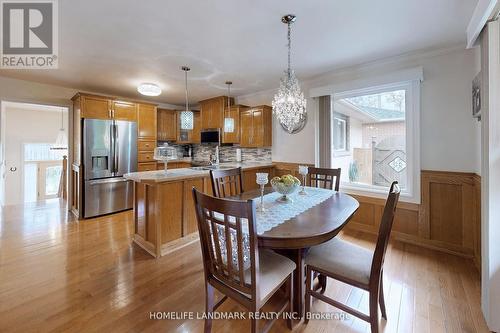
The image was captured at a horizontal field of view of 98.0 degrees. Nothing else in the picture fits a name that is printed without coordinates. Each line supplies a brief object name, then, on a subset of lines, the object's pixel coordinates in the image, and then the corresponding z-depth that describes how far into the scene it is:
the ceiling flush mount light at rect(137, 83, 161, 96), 3.41
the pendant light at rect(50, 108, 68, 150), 5.79
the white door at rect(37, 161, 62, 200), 7.11
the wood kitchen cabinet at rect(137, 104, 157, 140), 4.41
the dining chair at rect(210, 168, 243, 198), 2.19
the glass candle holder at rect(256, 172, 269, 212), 1.86
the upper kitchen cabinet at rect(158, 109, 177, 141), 5.13
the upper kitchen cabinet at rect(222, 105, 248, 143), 4.40
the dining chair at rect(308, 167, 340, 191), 2.54
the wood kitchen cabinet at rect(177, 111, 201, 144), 5.31
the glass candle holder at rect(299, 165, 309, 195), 2.28
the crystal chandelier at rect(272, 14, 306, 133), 2.24
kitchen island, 2.52
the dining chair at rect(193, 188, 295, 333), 1.13
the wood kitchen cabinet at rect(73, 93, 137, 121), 3.71
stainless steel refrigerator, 3.74
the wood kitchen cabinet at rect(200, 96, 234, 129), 4.64
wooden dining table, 1.26
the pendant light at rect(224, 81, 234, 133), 3.25
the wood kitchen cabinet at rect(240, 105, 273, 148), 4.10
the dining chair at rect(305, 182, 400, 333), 1.27
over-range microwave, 4.78
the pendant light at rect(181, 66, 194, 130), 2.91
